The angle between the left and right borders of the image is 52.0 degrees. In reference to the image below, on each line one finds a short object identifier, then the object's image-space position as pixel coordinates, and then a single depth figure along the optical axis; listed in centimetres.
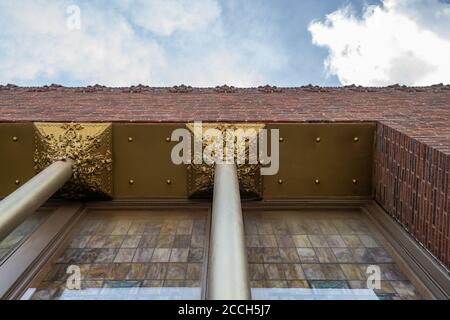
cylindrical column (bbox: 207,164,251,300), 225
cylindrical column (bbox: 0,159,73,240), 327
